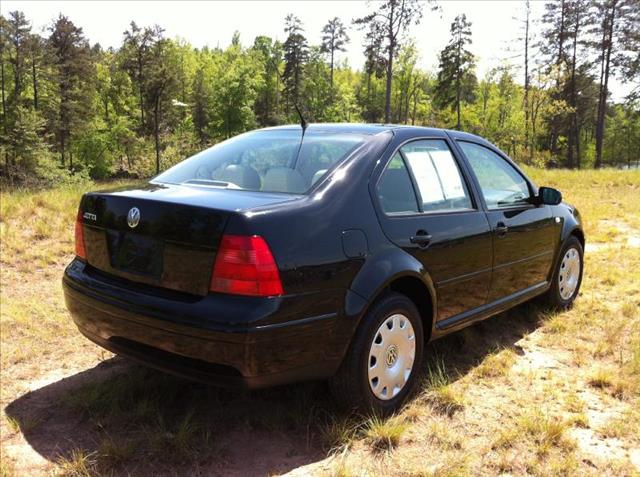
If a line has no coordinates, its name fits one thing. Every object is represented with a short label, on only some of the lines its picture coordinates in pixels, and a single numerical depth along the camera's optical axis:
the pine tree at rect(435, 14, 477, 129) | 47.09
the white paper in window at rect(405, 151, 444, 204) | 3.38
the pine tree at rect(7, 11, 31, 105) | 43.84
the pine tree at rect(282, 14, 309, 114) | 60.00
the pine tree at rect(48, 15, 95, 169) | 46.47
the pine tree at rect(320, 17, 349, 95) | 71.25
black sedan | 2.44
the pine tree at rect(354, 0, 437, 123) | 32.50
